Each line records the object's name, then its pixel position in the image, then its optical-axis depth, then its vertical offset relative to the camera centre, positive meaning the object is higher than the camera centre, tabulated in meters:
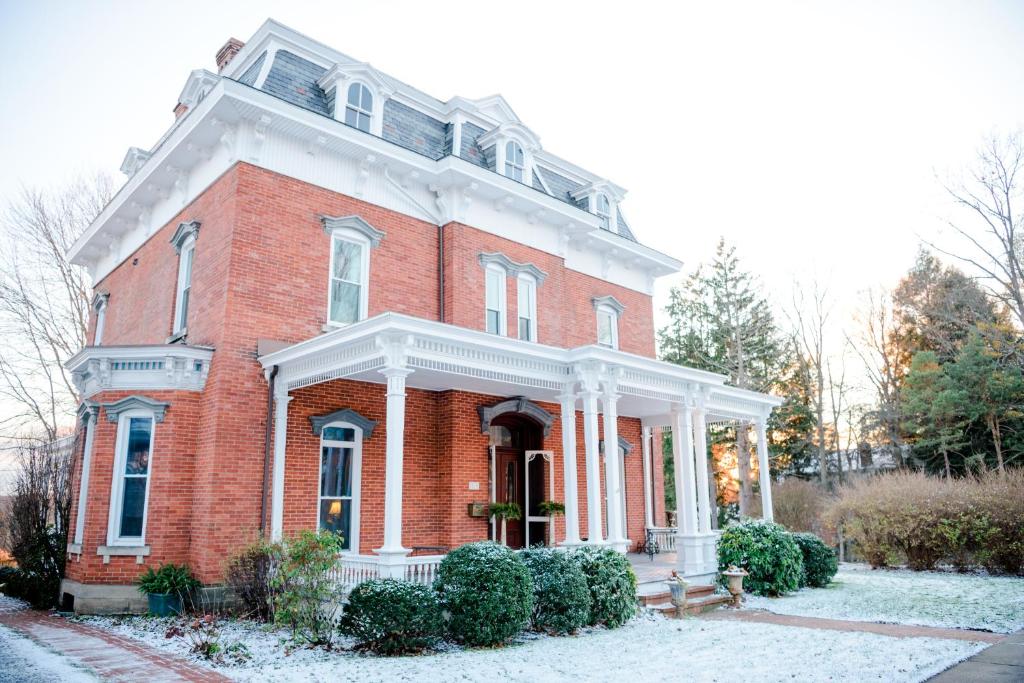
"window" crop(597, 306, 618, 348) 17.61 +4.32
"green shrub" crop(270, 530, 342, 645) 8.32 -1.10
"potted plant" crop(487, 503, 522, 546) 12.81 -0.27
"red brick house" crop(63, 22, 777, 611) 10.54 +2.29
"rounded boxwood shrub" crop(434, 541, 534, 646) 8.35 -1.21
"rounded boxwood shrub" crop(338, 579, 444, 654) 7.92 -1.39
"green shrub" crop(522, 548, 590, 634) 9.33 -1.40
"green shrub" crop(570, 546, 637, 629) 9.90 -1.30
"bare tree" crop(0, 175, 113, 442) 22.75 +6.48
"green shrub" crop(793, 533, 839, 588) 13.85 -1.41
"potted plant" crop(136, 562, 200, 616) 9.97 -1.27
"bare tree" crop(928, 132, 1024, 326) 19.23 +7.19
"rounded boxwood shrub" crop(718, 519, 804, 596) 12.69 -1.17
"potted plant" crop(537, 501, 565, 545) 13.75 -0.26
